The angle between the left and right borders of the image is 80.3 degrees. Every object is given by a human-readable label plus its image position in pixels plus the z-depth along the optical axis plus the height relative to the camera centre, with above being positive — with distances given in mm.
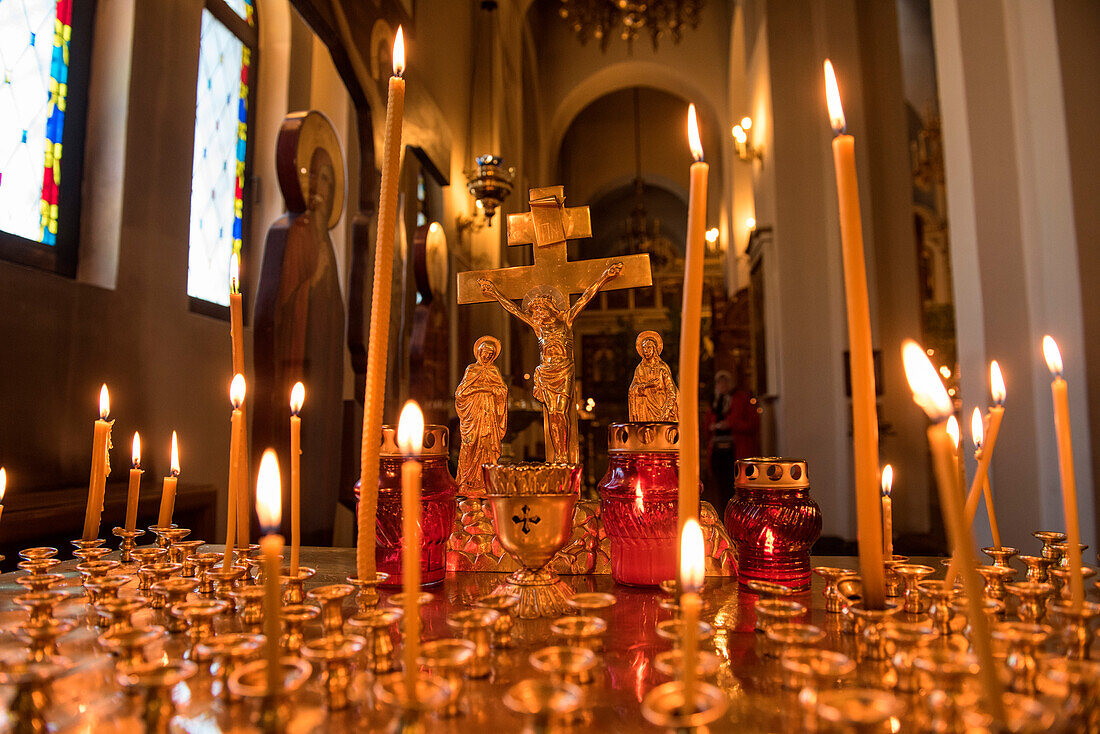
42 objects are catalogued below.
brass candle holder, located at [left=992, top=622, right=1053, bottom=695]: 642 -218
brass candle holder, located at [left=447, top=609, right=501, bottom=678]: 761 -225
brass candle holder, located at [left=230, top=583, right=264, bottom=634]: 951 -250
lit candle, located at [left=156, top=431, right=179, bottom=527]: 1269 -102
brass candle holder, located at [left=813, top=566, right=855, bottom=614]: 978 -233
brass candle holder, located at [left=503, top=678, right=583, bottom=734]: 550 -228
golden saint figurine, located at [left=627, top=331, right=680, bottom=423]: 1424 +112
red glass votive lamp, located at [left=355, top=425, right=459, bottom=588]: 1263 -134
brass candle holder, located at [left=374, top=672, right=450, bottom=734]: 542 -221
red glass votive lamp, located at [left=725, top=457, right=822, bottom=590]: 1133 -140
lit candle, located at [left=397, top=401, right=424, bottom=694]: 550 -110
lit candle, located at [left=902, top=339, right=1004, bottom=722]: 482 -63
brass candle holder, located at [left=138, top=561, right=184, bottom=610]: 1079 -224
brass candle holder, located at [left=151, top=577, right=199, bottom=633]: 895 -200
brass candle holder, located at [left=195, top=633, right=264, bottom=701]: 670 -215
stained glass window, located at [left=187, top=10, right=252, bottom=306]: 3807 +1728
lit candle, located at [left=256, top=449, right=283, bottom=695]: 521 -100
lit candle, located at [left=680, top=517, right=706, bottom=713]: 495 -125
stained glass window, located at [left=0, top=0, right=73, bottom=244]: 2568 +1321
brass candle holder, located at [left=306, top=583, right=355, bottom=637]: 854 -213
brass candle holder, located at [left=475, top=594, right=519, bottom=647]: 835 -244
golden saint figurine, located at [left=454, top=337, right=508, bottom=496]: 1469 +46
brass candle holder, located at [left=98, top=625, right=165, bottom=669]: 689 -212
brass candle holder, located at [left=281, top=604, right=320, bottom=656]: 772 -220
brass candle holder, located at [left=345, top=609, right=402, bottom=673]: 754 -230
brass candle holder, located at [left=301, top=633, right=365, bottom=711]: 663 -225
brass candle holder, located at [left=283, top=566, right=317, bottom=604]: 977 -219
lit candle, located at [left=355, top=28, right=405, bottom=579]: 865 +162
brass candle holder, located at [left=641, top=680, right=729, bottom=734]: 478 -206
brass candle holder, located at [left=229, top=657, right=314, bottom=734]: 550 -225
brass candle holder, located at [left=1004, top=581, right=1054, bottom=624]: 849 -216
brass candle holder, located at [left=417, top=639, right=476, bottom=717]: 625 -220
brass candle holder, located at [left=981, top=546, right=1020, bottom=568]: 1091 -193
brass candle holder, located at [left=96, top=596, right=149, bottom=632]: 811 -208
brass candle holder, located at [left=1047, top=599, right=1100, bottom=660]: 723 -216
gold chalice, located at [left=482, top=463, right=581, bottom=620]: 1018 -116
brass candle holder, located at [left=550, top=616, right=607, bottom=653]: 737 -214
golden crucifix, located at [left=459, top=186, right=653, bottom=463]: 1514 +371
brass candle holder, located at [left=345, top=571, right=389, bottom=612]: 865 -201
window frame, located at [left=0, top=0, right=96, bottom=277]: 2673 +1258
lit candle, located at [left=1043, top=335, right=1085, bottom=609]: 746 -59
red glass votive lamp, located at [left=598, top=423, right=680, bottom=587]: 1229 -117
